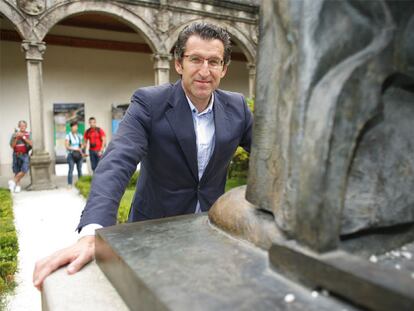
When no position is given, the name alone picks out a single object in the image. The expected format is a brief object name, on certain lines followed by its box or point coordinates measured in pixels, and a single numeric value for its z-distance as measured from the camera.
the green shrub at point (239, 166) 9.03
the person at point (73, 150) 10.34
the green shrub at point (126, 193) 6.21
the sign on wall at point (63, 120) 12.78
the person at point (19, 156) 9.72
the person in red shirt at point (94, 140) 10.71
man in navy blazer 1.99
